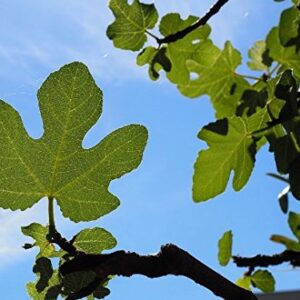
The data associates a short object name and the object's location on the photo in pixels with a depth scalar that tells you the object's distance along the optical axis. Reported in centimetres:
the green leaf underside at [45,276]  108
